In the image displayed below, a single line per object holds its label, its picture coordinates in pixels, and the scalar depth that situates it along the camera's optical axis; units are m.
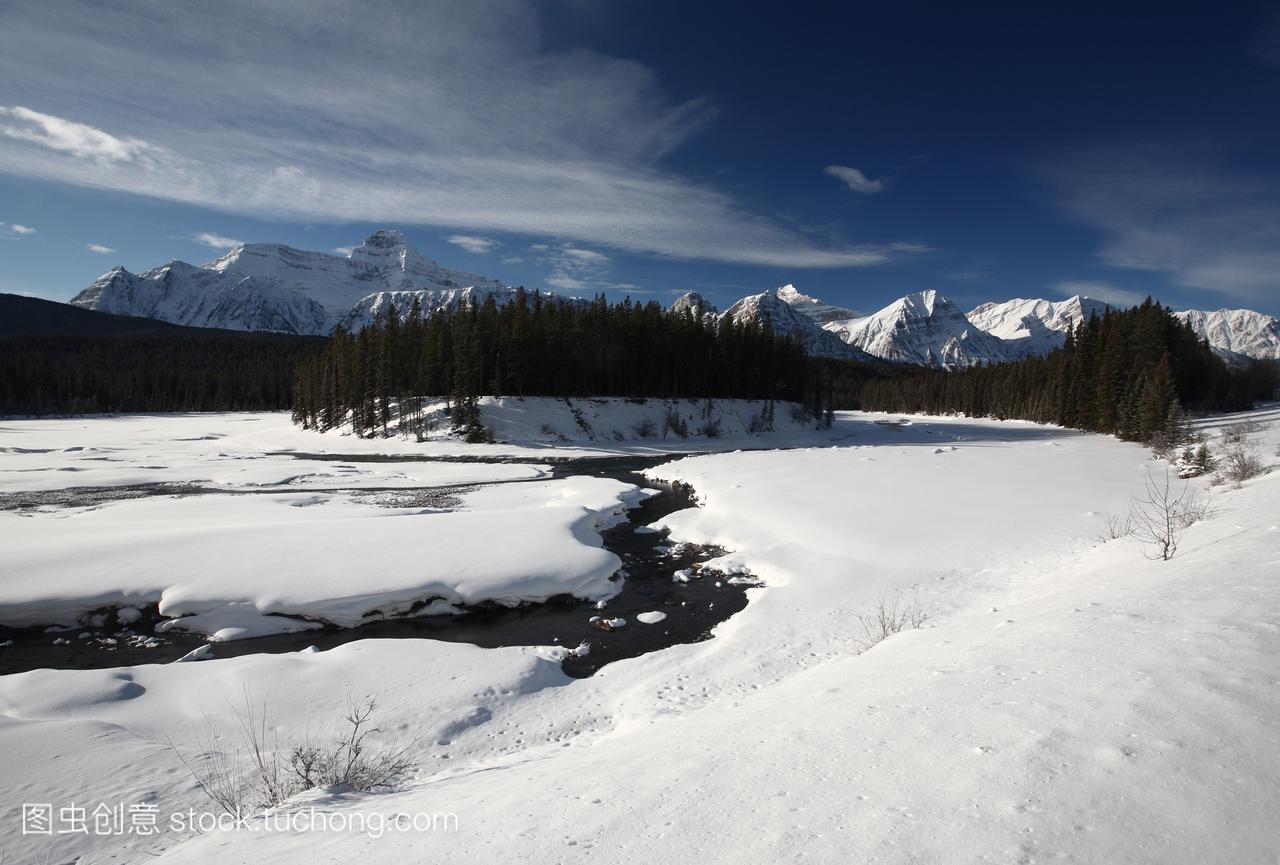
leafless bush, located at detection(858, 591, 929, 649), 10.09
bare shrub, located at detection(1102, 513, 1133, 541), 14.88
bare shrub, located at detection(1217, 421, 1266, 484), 21.75
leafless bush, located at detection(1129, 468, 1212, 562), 11.60
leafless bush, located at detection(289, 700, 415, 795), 5.82
